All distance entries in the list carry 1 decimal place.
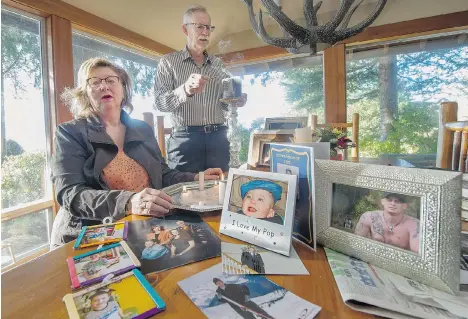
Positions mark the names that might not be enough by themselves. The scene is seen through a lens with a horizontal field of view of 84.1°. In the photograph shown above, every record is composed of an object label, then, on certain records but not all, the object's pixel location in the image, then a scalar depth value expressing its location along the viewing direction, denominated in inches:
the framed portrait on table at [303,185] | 23.4
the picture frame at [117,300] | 15.6
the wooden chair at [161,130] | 81.7
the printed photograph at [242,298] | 15.5
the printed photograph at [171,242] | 21.8
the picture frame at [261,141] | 59.8
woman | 33.6
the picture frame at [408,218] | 16.3
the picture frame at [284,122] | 70.0
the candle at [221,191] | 36.1
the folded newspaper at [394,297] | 15.0
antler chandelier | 61.7
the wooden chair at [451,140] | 43.2
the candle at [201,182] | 42.2
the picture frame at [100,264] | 19.3
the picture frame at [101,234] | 25.2
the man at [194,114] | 73.7
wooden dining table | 16.1
